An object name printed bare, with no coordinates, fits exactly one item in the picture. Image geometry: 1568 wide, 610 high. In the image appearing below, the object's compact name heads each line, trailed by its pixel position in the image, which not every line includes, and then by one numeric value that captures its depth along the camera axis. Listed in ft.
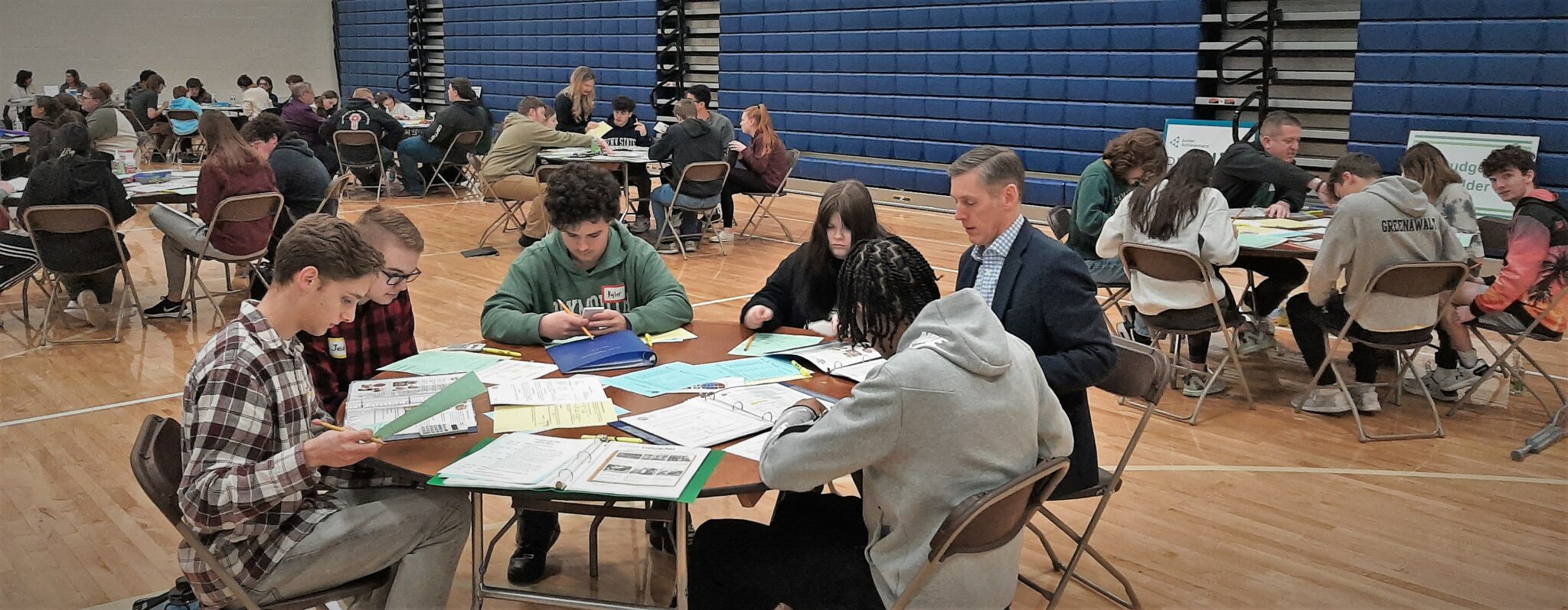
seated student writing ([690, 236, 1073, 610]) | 6.28
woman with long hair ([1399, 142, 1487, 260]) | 16.37
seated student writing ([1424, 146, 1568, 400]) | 14.83
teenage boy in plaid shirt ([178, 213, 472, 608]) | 6.59
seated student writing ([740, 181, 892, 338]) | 11.25
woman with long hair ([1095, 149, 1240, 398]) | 15.07
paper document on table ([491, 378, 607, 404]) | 8.50
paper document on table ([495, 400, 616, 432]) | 7.95
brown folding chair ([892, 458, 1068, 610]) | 6.23
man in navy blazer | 8.70
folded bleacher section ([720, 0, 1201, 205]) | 30.71
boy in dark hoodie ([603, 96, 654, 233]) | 33.96
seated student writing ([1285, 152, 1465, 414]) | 14.38
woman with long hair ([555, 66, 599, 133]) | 34.91
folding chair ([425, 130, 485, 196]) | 36.50
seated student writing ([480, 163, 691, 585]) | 10.28
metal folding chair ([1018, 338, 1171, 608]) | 9.22
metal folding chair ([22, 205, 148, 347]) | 18.31
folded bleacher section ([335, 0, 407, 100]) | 61.77
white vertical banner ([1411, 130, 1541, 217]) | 24.04
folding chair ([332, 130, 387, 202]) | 36.29
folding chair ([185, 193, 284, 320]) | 19.36
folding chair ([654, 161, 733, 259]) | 26.27
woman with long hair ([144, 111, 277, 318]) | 19.77
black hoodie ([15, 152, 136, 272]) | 19.06
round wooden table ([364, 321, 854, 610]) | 6.88
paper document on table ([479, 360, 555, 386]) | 9.09
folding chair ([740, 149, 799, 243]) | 30.27
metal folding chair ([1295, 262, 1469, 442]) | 13.97
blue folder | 9.48
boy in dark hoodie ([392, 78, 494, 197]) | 36.14
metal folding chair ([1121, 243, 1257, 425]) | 14.70
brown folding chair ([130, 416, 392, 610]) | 6.61
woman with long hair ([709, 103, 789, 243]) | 28.81
